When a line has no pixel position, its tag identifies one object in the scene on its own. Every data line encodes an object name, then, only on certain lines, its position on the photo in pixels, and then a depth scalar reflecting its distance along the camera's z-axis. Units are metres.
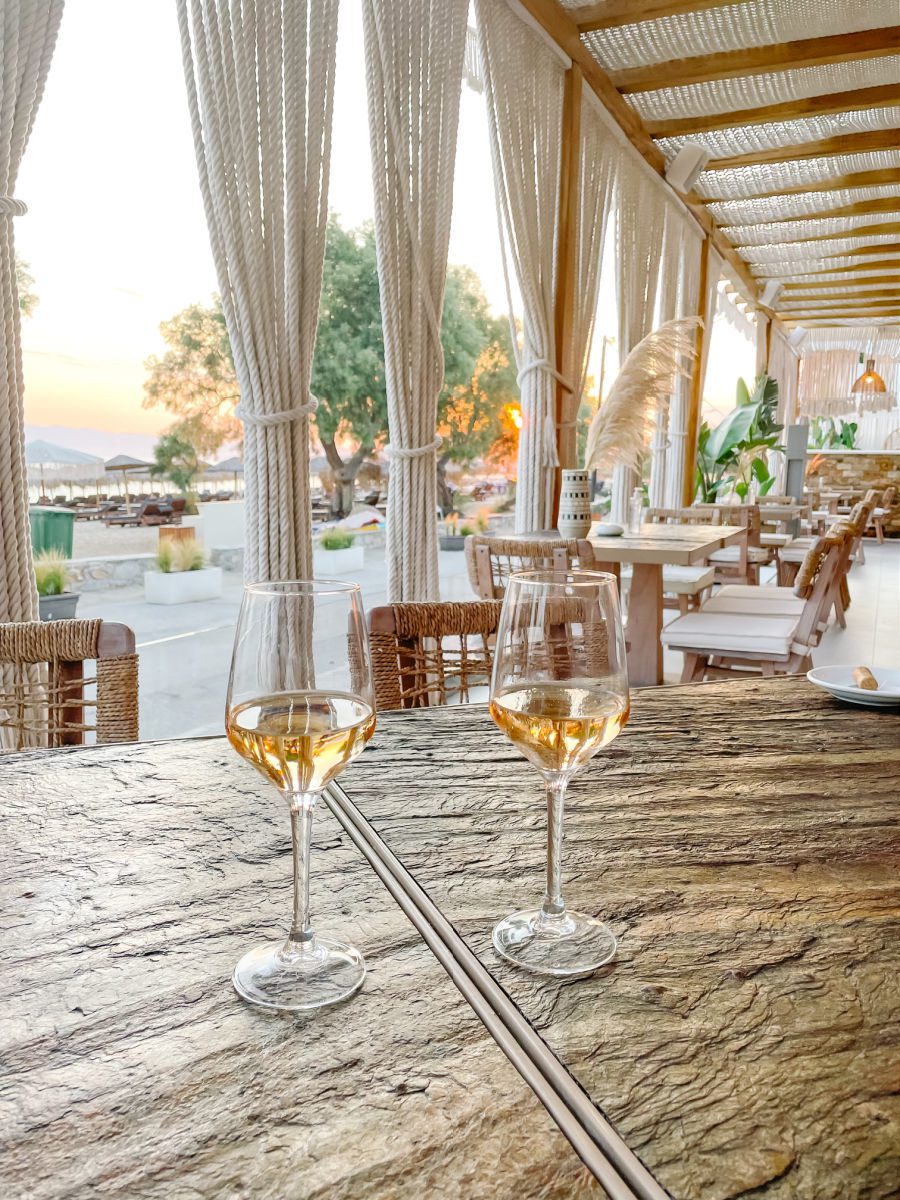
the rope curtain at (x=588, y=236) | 4.38
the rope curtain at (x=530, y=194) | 3.59
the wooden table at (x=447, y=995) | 0.39
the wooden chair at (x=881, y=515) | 12.48
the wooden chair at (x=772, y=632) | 3.21
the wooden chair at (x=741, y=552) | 5.85
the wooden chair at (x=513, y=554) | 2.93
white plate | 1.09
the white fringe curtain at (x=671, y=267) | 6.14
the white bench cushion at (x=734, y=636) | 3.29
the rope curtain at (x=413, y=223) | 2.88
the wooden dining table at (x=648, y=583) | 3.65
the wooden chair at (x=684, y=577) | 4.39
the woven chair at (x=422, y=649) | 1.34
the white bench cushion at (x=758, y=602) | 3.87
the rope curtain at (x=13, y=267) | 1.73
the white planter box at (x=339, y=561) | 3.11
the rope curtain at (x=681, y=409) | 6.91
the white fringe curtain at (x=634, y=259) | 5.23
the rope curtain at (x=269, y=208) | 2.24
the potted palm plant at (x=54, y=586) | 2.36
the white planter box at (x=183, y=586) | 2.63
